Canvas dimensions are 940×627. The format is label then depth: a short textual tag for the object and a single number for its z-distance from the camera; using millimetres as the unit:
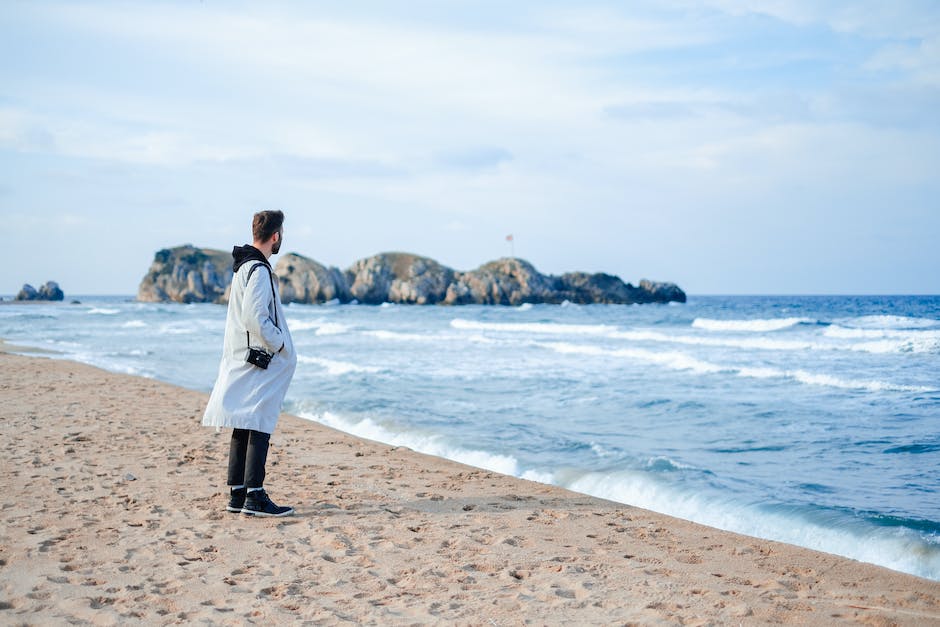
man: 4738
